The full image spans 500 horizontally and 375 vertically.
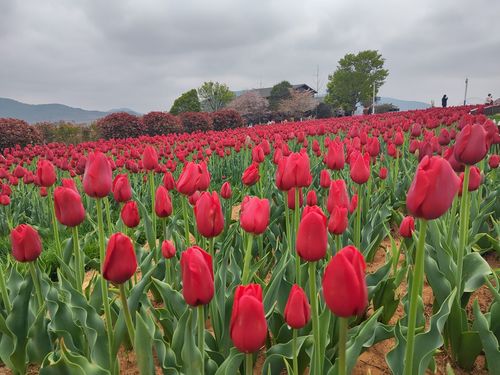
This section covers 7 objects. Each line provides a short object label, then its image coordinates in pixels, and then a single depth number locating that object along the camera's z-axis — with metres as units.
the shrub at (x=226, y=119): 25.14
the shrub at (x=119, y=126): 17.72
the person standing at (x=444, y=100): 41.84
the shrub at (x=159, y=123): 19.25
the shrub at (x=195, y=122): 22.12
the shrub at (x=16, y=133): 13.27
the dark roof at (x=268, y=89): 101.81
